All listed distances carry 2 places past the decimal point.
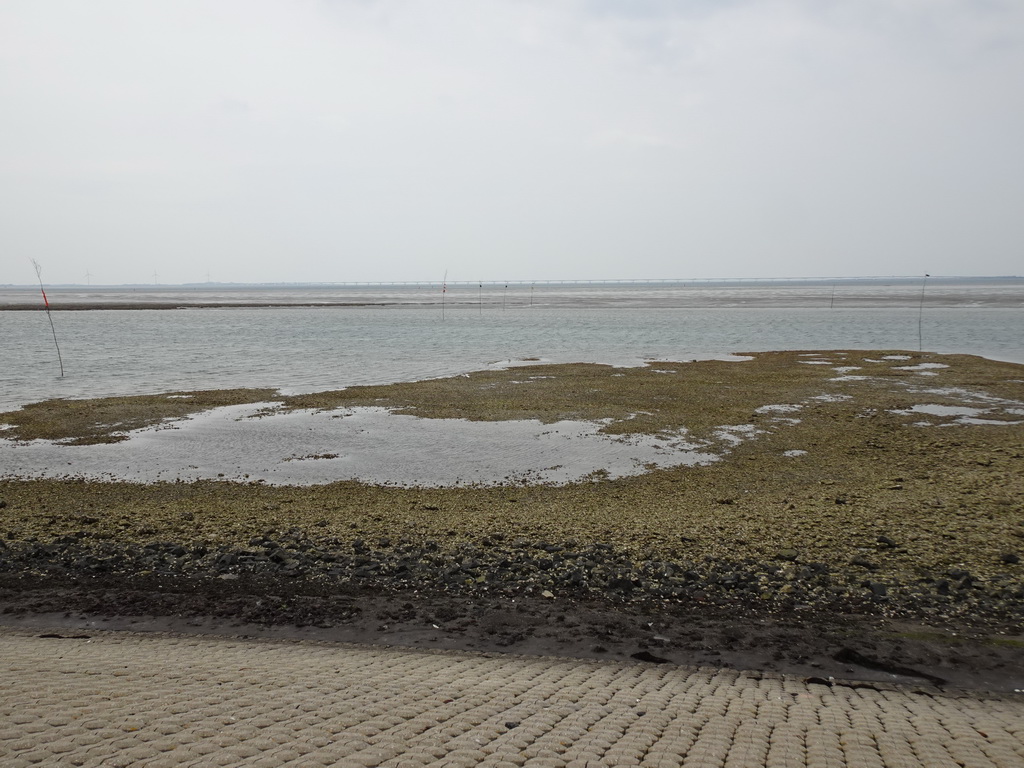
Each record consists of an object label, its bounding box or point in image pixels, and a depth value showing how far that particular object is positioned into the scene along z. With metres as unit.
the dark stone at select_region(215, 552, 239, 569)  9.30
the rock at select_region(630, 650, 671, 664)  7.05
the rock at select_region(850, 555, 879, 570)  9.00
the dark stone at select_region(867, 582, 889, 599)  8.30
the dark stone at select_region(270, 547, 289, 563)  9.45
